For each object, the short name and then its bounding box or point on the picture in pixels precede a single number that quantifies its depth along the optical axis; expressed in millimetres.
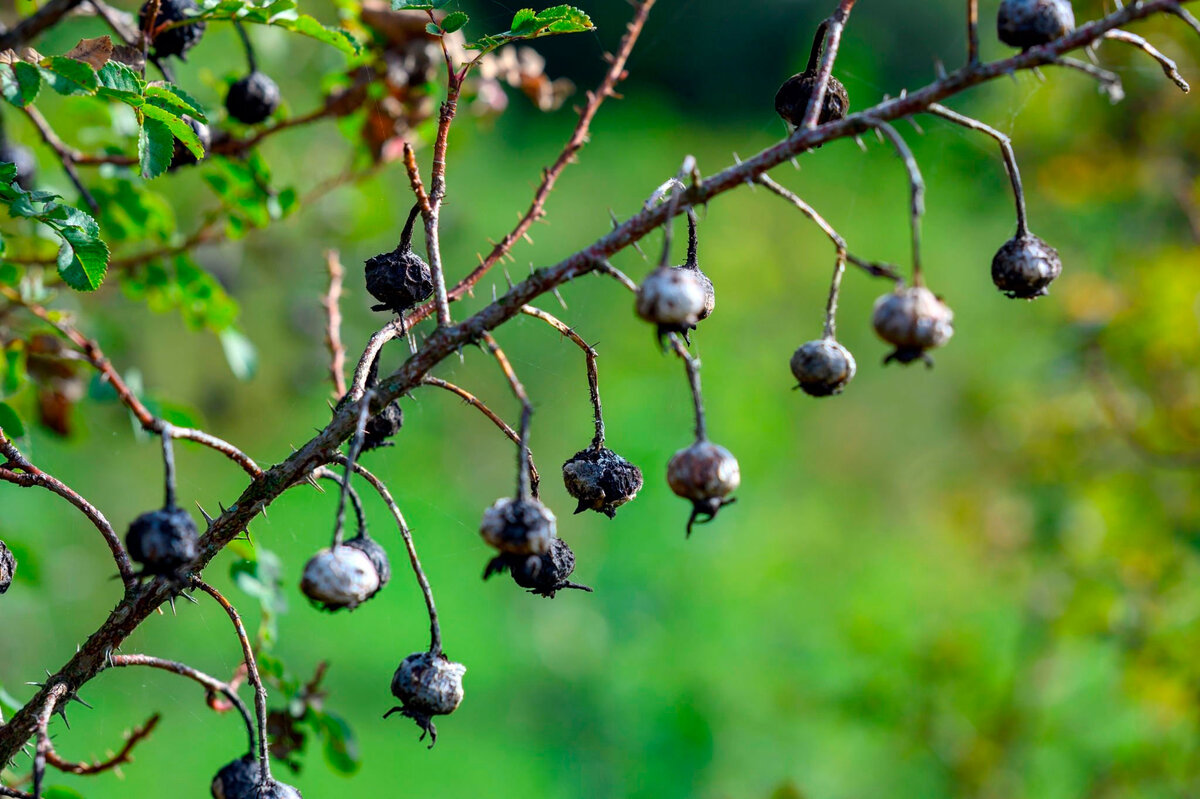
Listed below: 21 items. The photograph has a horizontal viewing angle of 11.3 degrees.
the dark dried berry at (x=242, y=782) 952
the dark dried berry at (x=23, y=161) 1070
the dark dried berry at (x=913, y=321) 909
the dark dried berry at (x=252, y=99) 1040
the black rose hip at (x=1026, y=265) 940
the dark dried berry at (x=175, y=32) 1001
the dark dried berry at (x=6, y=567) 959
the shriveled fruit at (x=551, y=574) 957
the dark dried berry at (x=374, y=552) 952
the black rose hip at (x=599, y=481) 965
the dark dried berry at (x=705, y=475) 919
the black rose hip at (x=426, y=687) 950
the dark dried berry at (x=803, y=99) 942
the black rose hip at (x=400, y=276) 953
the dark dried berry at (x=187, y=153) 991
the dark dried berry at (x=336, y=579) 925
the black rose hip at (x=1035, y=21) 915
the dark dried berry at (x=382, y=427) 960
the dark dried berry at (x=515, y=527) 918
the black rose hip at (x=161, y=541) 905
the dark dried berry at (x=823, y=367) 933
